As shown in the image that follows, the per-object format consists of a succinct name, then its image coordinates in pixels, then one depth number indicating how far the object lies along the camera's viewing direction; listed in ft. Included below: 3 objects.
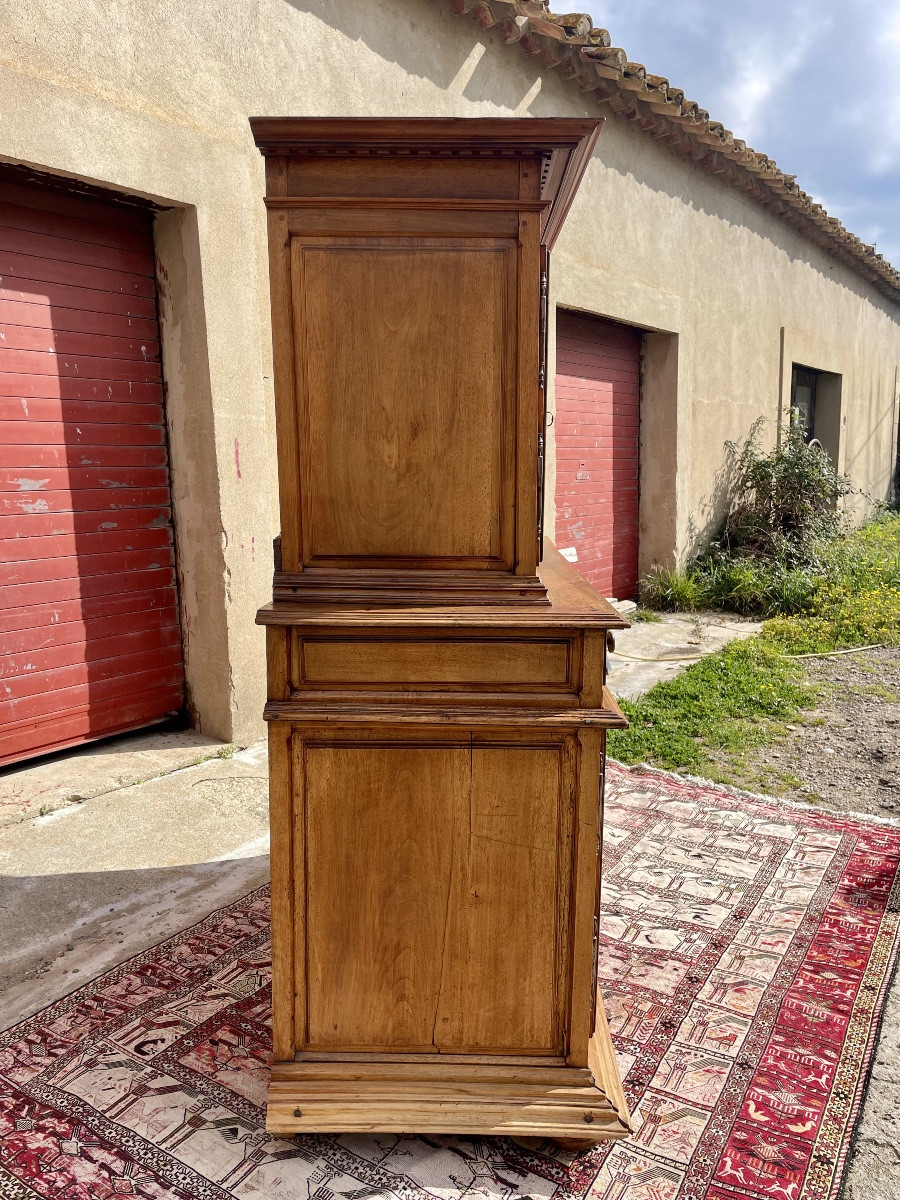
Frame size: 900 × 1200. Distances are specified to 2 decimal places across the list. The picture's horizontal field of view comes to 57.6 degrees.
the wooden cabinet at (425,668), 5.46
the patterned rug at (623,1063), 5.68
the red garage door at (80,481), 12.10
